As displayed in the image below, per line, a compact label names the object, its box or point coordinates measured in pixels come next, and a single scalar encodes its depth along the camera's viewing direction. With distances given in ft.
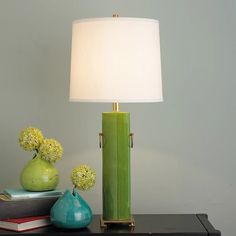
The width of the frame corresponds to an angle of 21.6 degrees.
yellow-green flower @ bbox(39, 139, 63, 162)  7.79
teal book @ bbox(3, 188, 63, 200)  7.62
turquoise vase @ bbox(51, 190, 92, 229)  7.35
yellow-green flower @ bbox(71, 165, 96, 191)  7.64
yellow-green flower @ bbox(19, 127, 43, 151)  7.90
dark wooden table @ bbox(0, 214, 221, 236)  7.30
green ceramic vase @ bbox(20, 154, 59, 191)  7.71
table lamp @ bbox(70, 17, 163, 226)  7.34
